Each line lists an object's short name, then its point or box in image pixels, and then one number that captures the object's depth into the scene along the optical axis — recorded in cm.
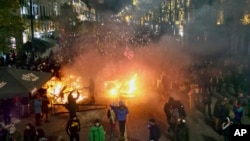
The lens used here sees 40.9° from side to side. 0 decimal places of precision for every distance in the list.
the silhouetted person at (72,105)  1284
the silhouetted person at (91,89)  1614
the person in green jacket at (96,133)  955
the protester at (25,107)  1387
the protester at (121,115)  1114
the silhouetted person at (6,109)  1273
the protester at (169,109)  1157
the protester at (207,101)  1372
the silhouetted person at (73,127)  1013
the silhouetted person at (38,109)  1262
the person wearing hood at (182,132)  944
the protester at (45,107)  1337
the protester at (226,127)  1019
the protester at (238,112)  1135
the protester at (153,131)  968
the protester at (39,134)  917
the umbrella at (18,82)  1016
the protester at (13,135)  934
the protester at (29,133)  938
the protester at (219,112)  1103
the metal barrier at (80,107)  1500
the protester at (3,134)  930
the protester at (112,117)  1155
